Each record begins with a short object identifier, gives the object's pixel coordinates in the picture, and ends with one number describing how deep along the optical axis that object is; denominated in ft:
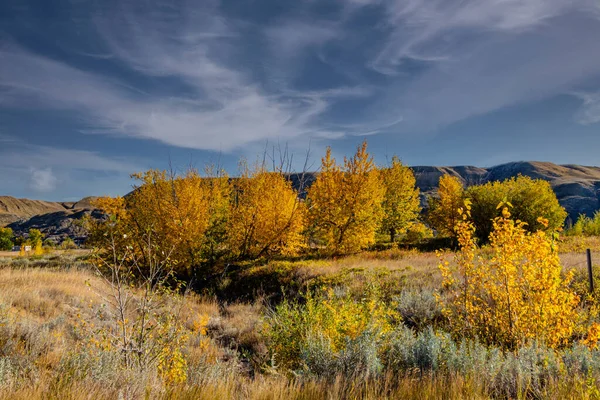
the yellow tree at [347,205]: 69.00
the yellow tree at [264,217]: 58.90
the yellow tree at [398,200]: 101.81
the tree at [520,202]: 91.76
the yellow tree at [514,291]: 17.62
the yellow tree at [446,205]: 98.17
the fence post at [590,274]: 32.27
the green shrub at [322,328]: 18.14
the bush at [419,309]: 28.55
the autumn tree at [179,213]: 54.54
